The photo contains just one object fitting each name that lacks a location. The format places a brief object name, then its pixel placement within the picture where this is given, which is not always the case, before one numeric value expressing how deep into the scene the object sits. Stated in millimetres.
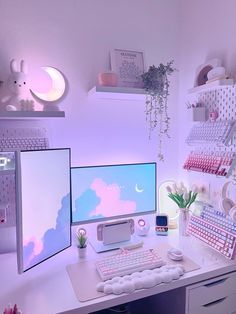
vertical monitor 1081
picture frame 1610
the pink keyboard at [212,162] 1382
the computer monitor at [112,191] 1458
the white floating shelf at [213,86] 1322
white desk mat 1002
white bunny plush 1314
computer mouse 1257
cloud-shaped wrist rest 1017
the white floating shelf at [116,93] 1419
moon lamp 1479
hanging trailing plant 1516
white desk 949
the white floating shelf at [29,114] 1216
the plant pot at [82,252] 1333
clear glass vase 1602
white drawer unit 1152
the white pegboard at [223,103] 1414
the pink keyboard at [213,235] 1238
